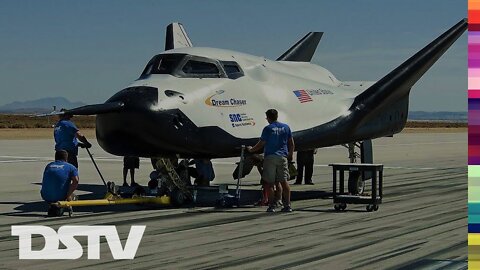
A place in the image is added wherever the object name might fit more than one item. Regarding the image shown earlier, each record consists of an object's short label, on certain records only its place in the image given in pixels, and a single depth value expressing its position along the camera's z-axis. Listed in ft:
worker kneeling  50.19
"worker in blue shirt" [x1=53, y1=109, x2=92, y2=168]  57.62
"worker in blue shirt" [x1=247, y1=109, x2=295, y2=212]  52.95
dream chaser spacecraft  51.67
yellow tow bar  50.26
